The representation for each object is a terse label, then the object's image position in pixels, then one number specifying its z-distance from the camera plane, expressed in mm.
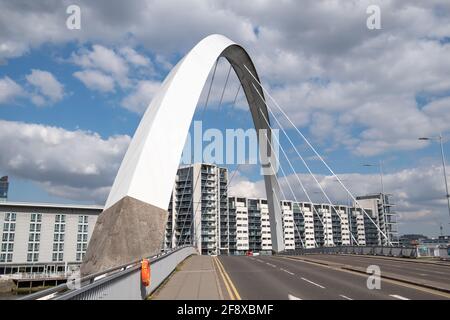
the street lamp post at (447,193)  34941
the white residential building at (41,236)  85062
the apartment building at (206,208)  126000
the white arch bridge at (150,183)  17031
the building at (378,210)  182125
